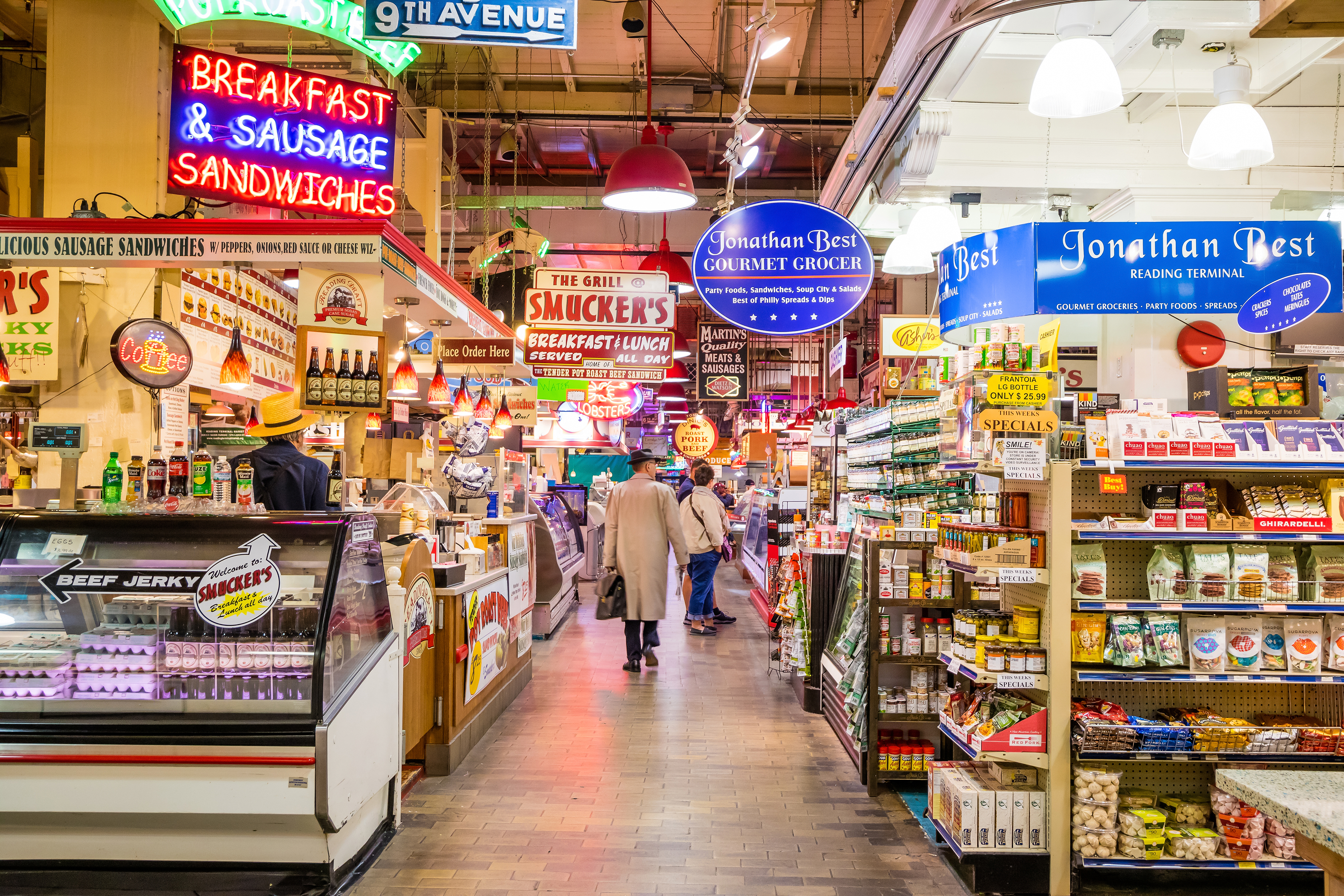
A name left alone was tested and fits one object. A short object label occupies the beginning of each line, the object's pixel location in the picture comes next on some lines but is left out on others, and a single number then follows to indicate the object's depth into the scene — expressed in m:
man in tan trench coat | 8.16
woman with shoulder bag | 10.09
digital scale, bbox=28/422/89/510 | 4.26
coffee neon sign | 6.25
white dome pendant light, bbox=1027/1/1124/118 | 4.23
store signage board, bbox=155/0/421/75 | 5.00
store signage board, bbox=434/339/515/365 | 9.21
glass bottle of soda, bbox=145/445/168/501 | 4.31
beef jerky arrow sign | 3.63
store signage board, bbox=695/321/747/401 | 13.80
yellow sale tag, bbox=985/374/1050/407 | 4.14
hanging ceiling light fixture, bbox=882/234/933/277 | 6.80
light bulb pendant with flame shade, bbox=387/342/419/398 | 7.08
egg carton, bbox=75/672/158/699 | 3.74
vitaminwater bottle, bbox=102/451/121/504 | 4.24
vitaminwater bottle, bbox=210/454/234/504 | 5.36
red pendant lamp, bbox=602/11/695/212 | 5.63
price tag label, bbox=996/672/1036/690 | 3.97
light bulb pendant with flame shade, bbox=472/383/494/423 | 9.78
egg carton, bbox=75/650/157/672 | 3.77
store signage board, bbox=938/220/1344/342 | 5.50
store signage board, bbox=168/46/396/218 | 5.45
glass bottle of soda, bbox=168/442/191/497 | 4.46
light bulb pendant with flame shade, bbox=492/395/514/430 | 11.31
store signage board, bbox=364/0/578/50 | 3.91
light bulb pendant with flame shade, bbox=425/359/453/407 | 8.09
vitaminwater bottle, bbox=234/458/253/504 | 4.62
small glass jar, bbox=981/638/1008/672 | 4.02
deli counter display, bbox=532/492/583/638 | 9.89
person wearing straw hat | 5.71
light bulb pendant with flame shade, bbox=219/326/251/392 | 5.55
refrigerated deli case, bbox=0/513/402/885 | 3.58
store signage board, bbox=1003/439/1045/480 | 3.99
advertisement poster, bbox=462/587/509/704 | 5.82
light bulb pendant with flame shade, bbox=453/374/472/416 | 8.97
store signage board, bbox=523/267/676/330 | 8.98
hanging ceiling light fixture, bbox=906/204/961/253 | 6.70
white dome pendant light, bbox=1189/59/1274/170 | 4.79
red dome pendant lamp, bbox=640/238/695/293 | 9.75
